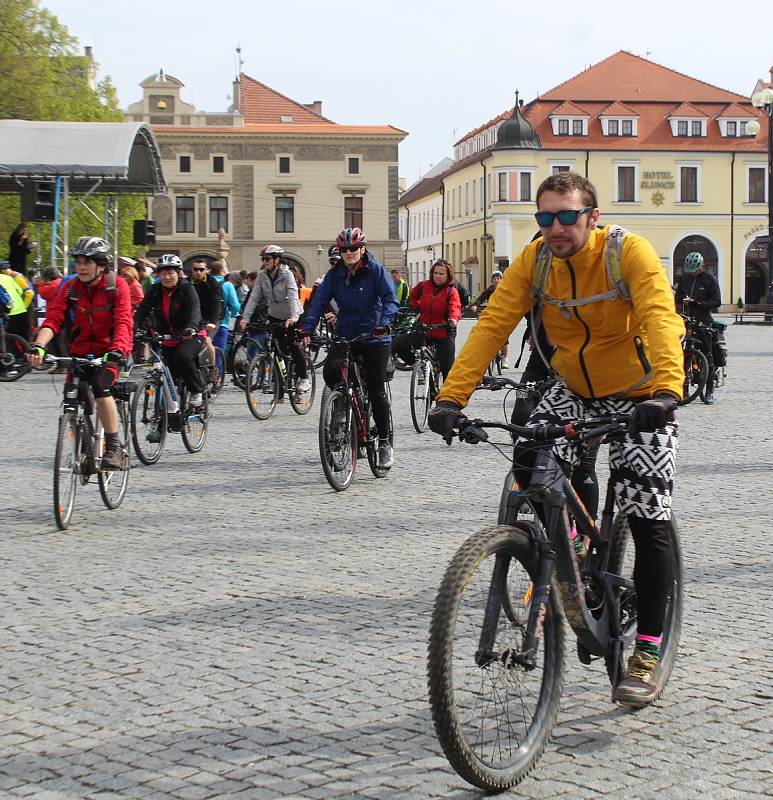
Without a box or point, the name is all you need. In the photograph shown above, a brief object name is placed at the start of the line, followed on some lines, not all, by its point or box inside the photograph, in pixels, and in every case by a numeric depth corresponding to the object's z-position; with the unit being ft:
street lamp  124.67
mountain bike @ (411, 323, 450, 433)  47.96
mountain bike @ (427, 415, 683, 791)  12.37
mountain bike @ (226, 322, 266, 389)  54.03
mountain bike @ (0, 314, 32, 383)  72.90
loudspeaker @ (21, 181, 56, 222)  82.38
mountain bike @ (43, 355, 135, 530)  28.45
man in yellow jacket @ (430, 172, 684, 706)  14.47
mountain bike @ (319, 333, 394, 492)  33.81
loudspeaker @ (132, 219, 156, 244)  103.30
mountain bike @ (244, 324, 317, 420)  52.20
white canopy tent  93.87
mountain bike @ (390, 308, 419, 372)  79.84
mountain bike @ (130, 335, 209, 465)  38.32
